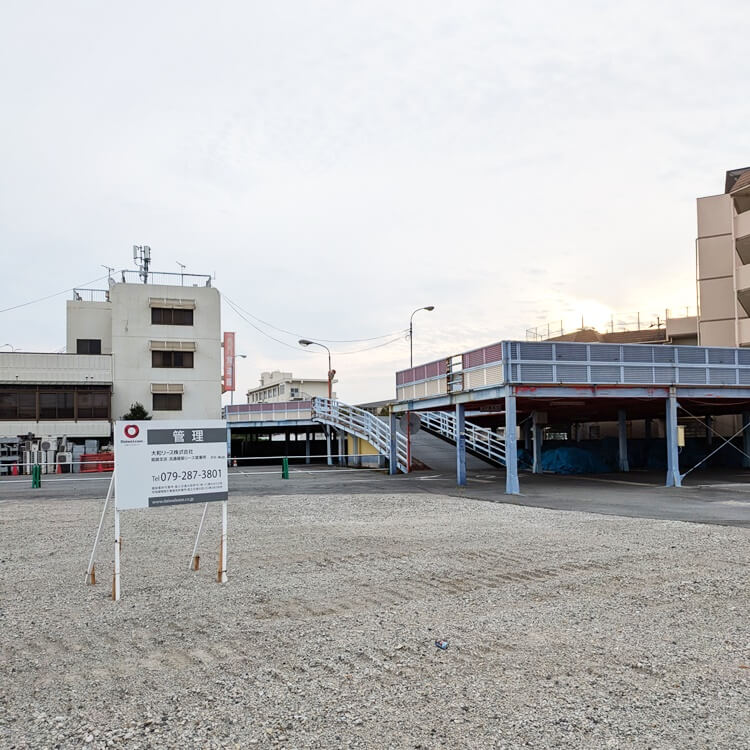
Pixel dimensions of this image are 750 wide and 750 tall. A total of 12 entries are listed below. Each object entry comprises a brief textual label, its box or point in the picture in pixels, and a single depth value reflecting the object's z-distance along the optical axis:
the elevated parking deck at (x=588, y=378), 22.31
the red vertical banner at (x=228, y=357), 54.44
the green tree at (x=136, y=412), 46.31
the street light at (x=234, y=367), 54.79
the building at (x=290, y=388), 88.44
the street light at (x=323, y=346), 49.03
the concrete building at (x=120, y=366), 45.12
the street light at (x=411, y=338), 47.53
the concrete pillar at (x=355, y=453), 40.78
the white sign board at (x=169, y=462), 8.71
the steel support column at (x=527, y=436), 38.53
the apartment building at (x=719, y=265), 40.16
